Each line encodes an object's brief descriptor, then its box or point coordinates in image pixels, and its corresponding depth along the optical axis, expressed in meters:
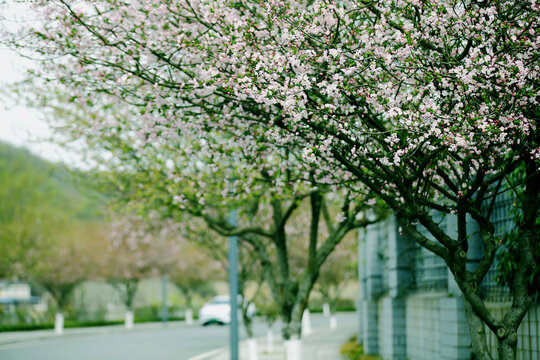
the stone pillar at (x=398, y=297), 15.39
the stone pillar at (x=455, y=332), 11.02
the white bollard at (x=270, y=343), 22.50
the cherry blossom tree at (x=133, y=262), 47.03
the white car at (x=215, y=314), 45.38
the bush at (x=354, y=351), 18.10
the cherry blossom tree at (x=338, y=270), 43.41
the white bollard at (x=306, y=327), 31.10
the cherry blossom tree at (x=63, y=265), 43.41
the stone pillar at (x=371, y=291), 18.56
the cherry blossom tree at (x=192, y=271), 53.00
